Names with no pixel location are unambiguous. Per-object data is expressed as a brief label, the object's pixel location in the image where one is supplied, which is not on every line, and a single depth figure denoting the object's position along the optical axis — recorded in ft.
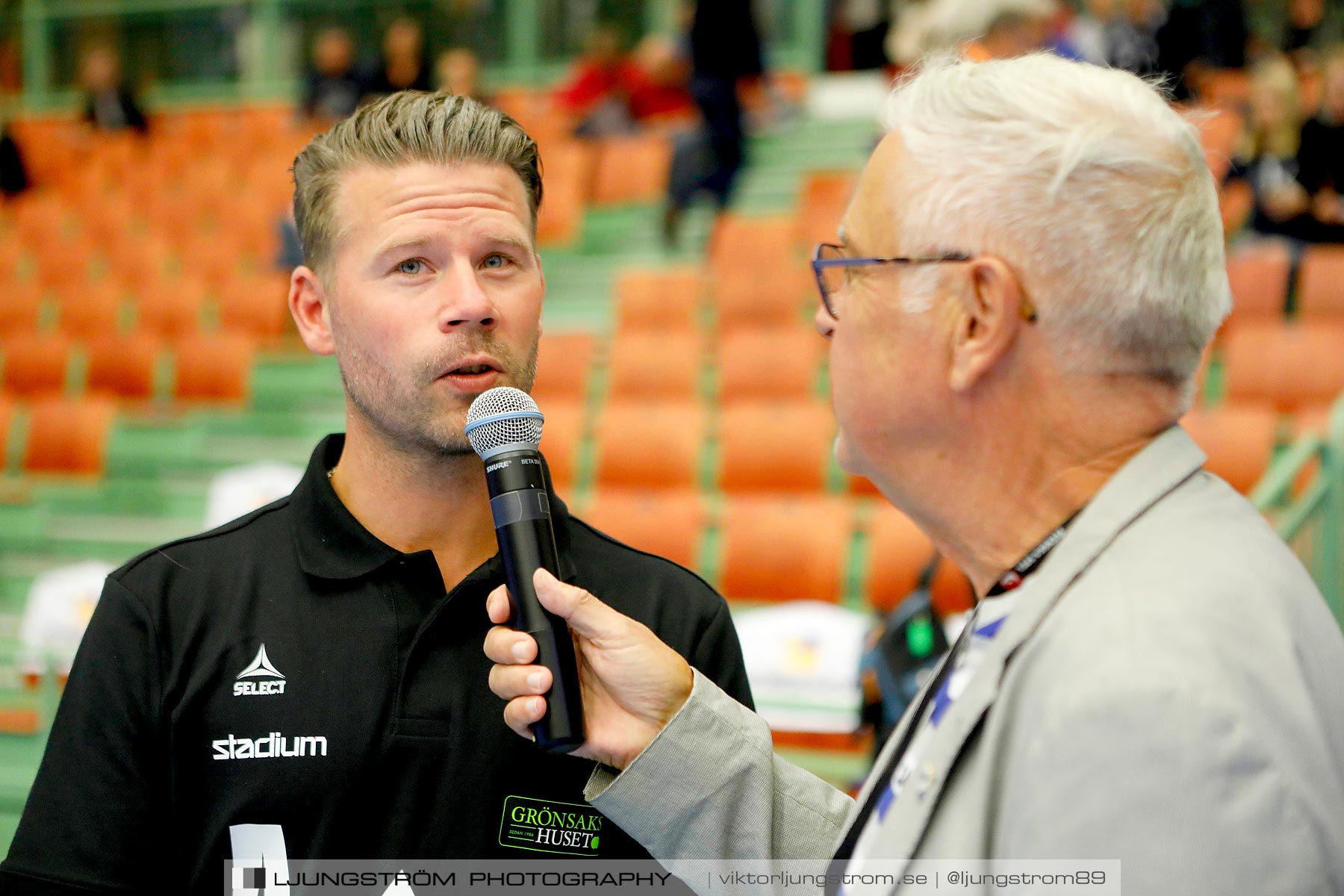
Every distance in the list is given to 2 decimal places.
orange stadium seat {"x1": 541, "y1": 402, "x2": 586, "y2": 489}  17.25
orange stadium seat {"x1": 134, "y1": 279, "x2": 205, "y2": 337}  25.39
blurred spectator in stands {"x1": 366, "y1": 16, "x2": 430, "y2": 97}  28.96
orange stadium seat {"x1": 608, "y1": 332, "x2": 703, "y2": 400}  18.76
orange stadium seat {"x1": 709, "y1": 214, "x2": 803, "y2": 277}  21.36
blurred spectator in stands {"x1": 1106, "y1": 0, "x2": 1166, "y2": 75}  24.47
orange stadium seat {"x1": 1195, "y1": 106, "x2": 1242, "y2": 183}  21.17
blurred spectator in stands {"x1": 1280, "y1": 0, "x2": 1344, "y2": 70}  26.86
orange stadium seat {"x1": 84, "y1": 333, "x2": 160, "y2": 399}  23.08
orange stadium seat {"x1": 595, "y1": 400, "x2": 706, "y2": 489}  16.93
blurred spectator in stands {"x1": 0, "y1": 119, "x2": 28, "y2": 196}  35.12
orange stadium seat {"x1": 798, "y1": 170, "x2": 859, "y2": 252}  21.65
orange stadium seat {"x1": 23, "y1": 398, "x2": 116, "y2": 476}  21.21
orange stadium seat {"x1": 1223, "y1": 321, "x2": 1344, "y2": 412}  15.72
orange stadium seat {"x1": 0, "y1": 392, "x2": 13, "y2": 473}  21.71
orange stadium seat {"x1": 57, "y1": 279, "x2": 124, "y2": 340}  25.89
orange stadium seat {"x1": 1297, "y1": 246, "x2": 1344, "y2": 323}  17.22
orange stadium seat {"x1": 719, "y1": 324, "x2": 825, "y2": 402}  18.06
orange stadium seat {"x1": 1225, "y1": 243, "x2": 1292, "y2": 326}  17.76
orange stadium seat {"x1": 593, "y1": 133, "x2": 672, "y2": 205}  28.60
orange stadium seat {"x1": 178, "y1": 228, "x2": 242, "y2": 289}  27.40
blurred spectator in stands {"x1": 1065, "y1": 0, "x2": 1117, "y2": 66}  25.04
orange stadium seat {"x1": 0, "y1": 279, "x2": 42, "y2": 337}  26.84
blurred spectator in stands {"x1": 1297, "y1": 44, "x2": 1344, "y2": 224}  18.76
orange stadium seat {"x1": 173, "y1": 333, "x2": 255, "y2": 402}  22.88
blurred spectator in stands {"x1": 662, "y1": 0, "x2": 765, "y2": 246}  23.15
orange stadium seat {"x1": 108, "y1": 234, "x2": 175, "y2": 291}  27.94
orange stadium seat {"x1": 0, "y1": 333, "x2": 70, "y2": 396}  23.63
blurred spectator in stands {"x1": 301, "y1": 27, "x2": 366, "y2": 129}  31.19
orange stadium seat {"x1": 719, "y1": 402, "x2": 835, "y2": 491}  16.42
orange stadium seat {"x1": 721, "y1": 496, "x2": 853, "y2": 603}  14.75
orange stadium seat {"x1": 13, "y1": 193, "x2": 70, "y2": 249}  31.42
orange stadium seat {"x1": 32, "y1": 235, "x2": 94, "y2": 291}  28.76
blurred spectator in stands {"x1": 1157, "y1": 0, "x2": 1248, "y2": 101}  24.98
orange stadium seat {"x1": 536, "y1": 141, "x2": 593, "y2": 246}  26.53
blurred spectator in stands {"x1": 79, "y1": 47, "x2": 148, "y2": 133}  36.94
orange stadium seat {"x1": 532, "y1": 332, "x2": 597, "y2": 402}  19.43
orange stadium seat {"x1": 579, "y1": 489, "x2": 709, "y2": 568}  15.17
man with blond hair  4.51
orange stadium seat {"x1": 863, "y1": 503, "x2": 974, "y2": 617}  13.58
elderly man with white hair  2.94
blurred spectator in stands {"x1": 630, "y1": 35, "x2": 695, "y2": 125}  29.81
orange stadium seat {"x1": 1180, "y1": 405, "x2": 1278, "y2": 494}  14.07
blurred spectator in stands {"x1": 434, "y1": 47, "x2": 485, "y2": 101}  27.20
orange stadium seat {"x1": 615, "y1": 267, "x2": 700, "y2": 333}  21.31
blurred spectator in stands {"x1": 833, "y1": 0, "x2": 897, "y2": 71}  33.65
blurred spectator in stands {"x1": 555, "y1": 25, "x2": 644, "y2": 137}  29.68
